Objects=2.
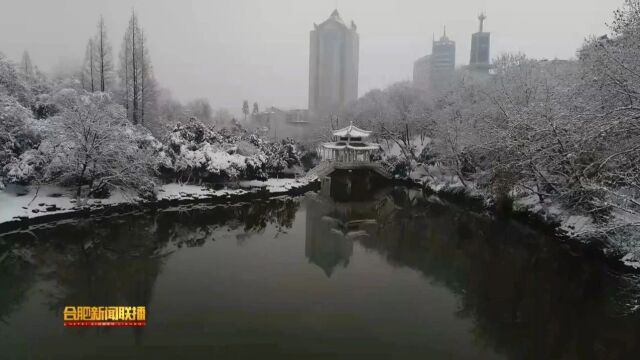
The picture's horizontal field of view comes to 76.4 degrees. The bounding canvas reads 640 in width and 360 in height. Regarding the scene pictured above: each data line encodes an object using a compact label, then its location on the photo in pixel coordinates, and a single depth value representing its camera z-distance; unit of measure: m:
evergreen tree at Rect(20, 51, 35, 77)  45.37
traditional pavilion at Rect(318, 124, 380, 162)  39.72
